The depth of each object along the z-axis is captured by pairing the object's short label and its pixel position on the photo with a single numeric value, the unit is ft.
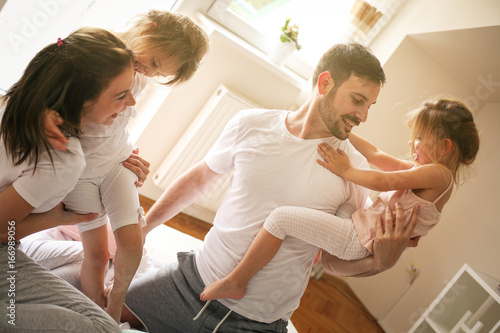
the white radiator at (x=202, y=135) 8.10
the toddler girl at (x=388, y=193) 3.77
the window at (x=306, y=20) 7.77
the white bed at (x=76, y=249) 4.16
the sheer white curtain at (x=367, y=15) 7.67
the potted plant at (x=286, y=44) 8.02
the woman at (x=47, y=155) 2.96
